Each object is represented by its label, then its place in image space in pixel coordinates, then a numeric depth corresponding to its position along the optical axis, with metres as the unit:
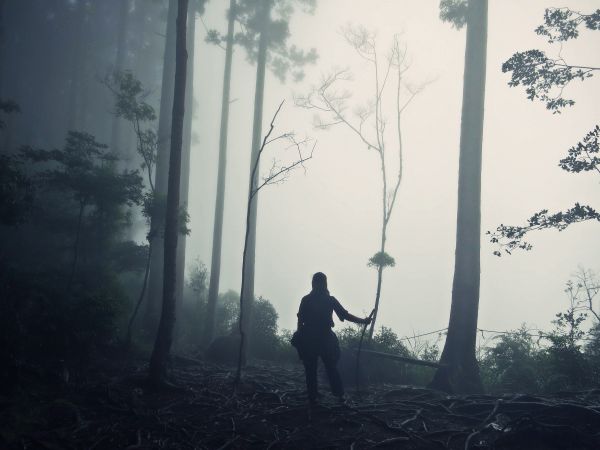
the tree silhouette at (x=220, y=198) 15.32
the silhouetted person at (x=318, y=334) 5.83
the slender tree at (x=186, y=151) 15.10
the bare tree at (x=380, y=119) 11.89
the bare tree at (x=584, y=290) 9.96
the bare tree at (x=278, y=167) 7.71
